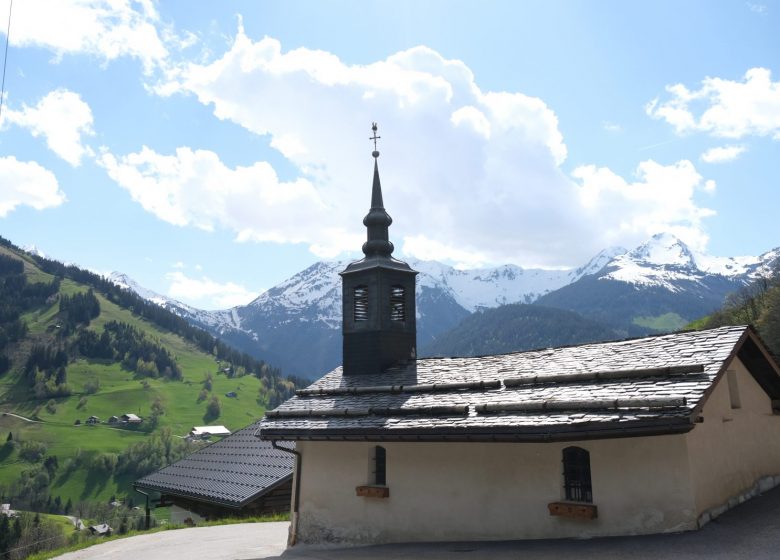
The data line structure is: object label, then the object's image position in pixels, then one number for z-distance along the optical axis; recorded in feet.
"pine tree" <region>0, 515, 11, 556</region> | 177.99
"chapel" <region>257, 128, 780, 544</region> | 35.63
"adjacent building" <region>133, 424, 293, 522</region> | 75.66
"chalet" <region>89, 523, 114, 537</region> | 194.71
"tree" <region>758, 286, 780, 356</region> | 136.46
